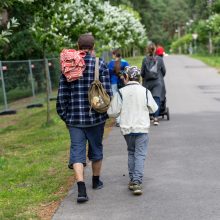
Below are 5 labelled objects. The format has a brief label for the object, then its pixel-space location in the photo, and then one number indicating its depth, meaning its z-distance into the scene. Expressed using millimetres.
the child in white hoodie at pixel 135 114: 6945
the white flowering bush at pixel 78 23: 15371
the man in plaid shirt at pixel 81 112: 6641
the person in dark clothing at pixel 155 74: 12766
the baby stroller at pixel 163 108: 13480
